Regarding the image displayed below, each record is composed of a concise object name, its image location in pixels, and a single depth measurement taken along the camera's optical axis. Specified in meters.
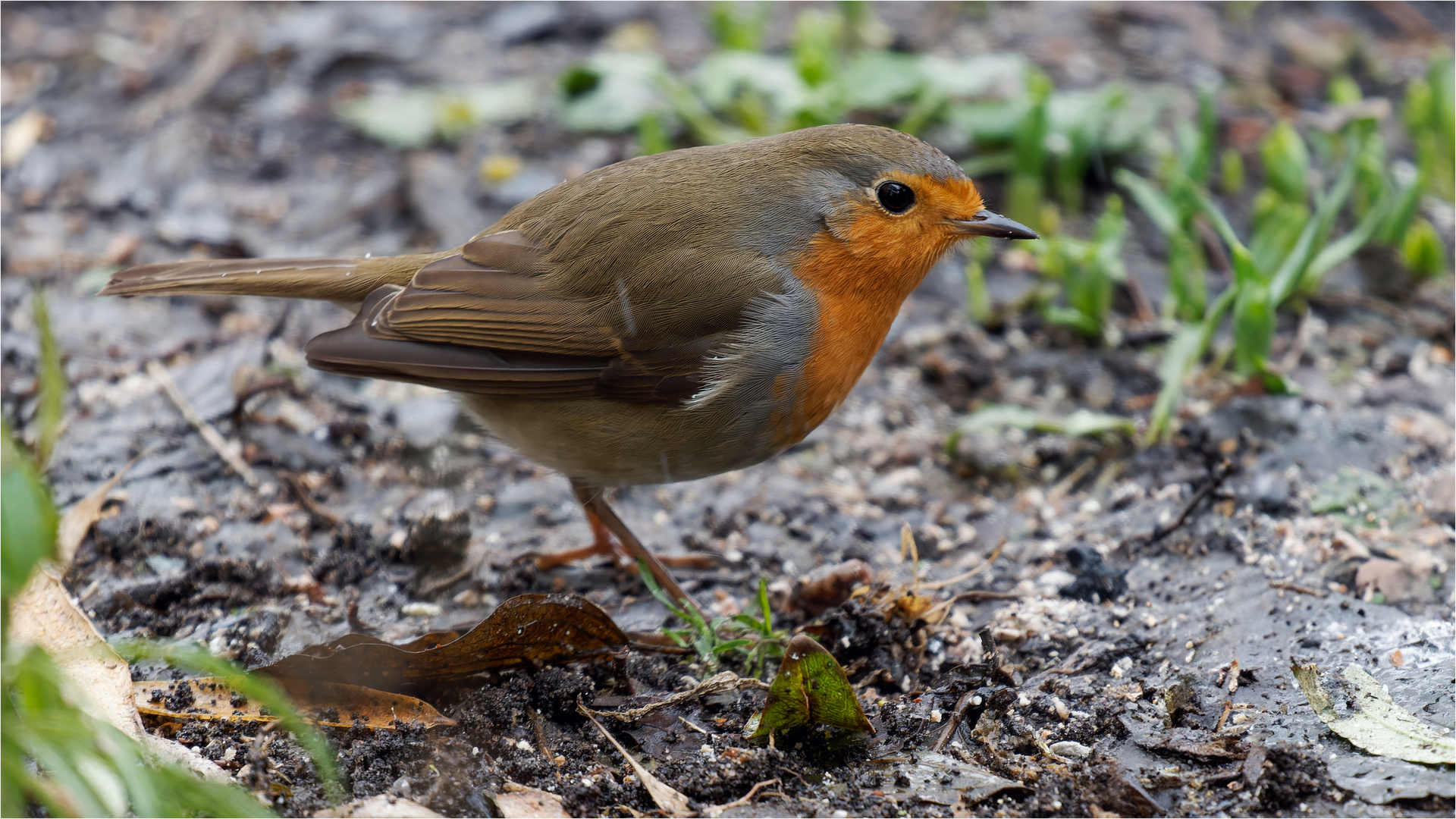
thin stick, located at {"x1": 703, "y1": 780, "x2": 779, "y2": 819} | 5.14
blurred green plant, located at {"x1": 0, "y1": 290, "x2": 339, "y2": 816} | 3.52
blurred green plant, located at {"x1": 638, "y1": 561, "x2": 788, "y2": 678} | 6.38
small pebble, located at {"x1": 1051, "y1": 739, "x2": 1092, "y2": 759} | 5.51
